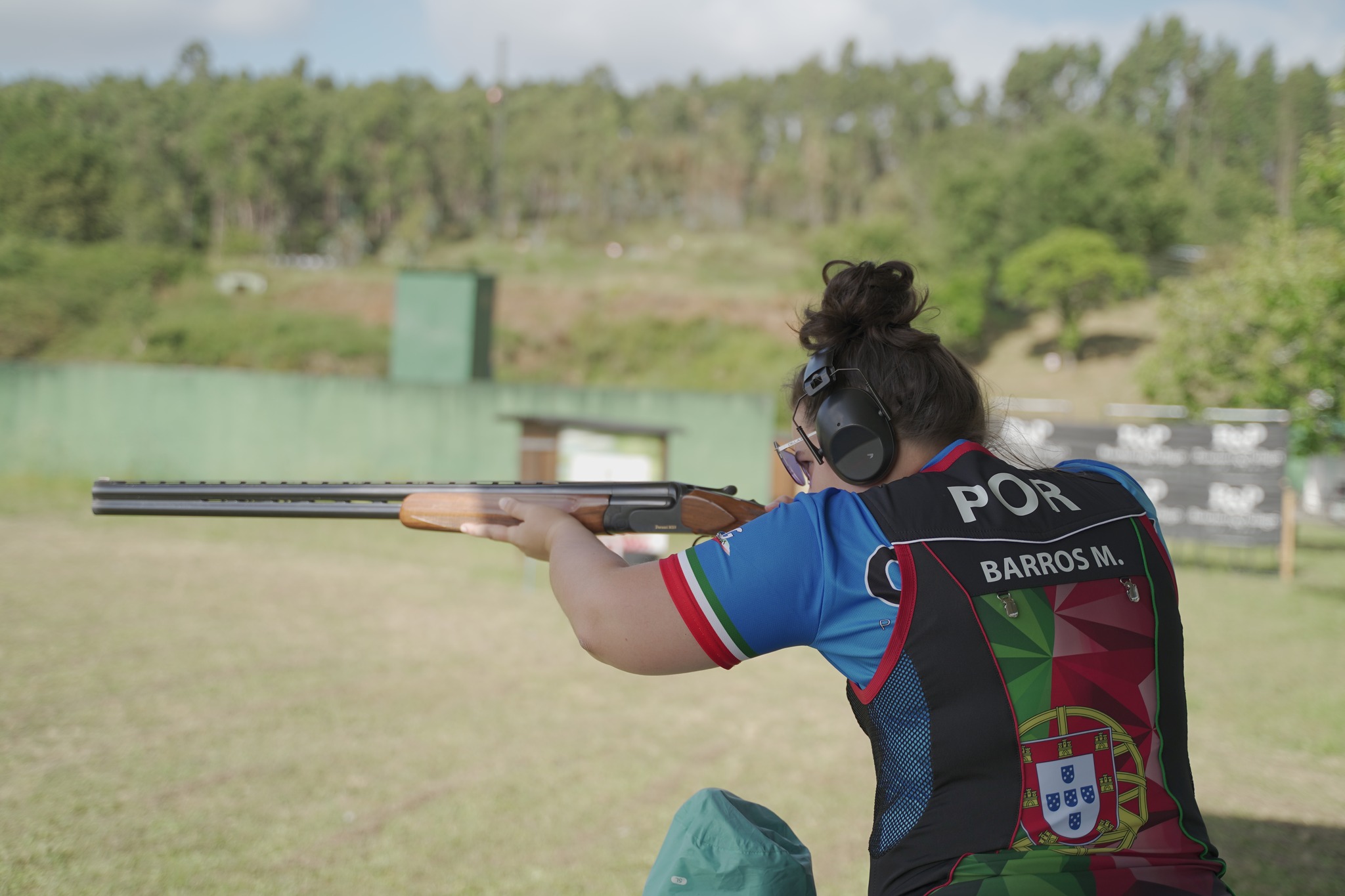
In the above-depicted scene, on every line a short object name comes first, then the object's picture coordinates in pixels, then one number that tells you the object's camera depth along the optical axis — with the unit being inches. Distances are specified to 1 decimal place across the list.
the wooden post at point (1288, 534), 546.6
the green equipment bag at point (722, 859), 85.1
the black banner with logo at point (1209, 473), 563.8
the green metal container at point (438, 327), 818.8
